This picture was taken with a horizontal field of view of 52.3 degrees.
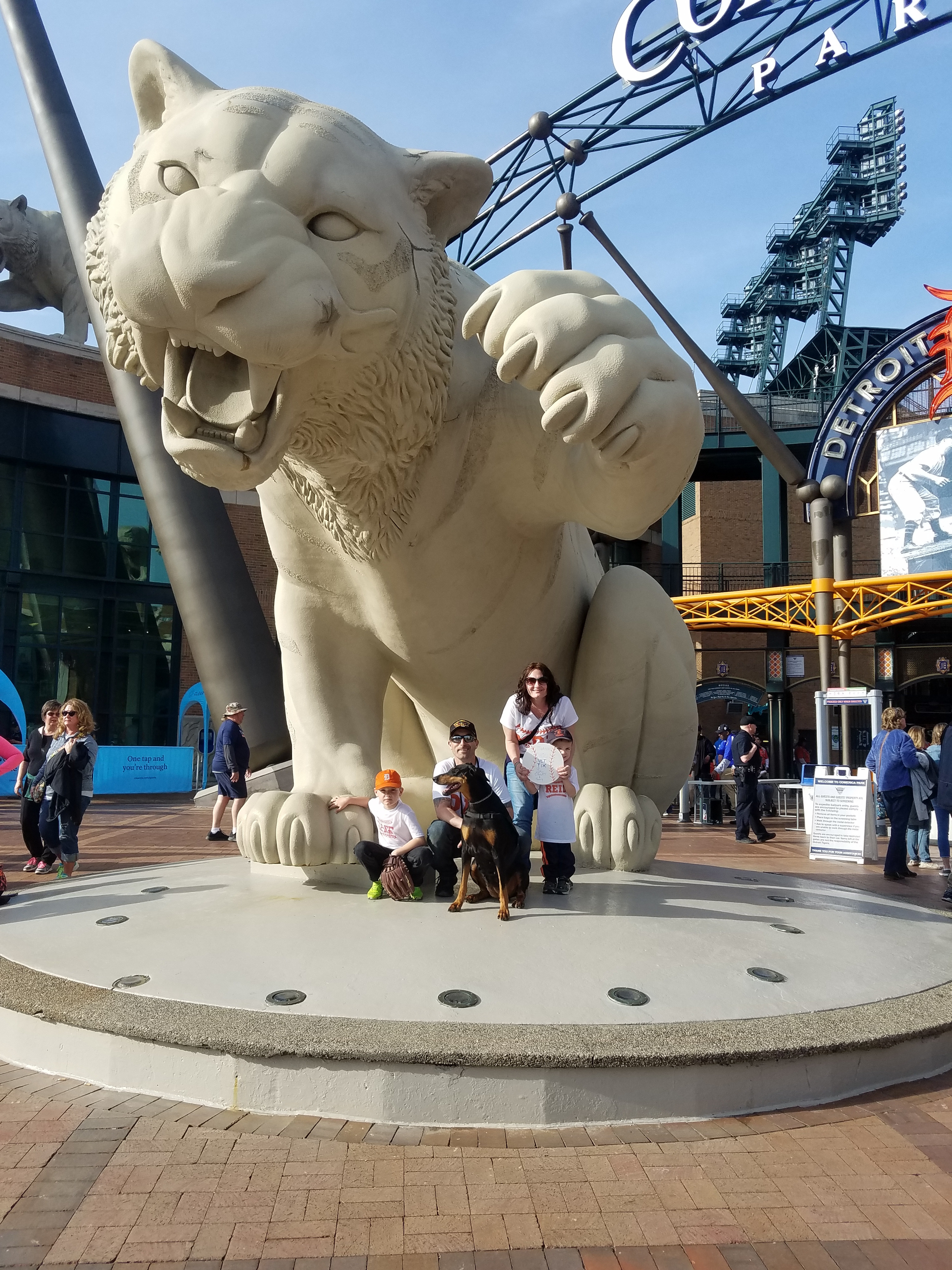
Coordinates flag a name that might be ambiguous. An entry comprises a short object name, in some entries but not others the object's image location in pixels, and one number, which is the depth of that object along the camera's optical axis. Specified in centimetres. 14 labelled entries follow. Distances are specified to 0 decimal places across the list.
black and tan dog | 290
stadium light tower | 3195
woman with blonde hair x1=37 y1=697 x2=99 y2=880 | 560
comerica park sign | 1446
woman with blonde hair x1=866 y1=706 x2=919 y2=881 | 684
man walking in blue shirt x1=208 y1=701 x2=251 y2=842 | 761
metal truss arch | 1448
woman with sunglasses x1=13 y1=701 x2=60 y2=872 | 613
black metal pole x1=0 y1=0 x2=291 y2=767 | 1058
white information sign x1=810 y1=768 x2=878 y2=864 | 812
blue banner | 1477
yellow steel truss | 1438
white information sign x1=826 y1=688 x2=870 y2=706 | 1062
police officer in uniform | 992
